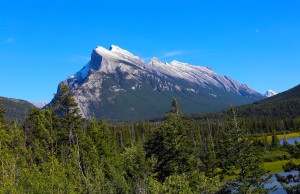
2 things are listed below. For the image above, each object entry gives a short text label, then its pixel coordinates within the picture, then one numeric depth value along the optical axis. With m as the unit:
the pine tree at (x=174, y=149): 53.81
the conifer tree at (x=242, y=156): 50.34
